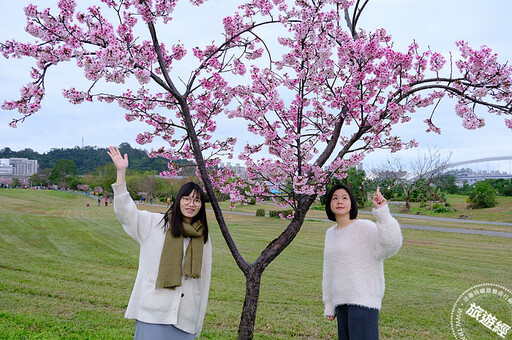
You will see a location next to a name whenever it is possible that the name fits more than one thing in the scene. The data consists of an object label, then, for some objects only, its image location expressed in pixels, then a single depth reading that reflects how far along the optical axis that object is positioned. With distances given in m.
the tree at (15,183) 82.69
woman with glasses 2.41
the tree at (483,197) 26.05
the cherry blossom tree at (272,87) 3.09
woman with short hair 2.39
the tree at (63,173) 69.56
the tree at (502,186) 31.67
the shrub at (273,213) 24.21
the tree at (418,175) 31.45
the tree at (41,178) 79.31
